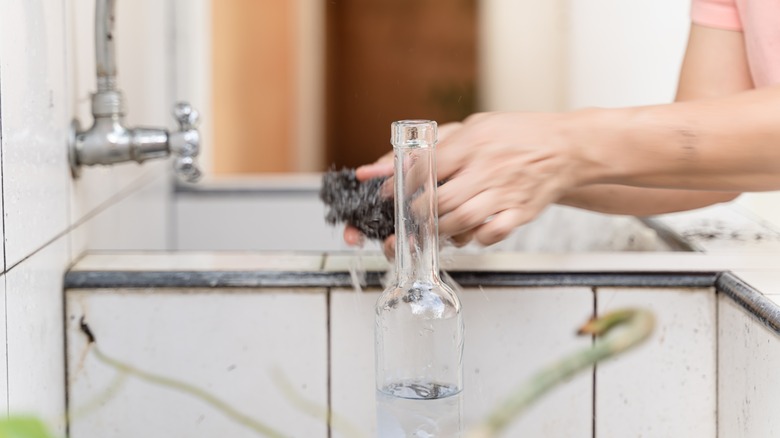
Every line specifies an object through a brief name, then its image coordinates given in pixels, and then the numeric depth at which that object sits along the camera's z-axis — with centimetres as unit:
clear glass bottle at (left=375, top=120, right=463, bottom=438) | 122
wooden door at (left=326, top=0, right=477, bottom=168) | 584
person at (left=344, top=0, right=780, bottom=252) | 130
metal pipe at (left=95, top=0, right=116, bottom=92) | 156
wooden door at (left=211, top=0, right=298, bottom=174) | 392
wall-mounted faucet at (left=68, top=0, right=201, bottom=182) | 155
